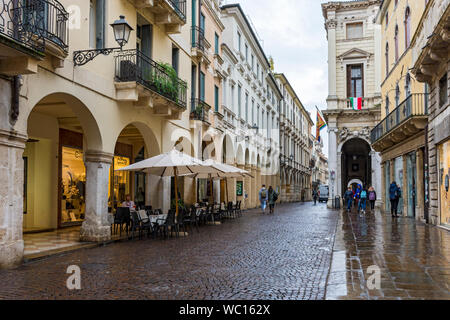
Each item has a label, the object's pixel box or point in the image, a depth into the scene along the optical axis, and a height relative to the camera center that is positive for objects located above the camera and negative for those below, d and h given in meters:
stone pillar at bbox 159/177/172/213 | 17.00 -0.43
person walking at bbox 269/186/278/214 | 27.28 -0.92
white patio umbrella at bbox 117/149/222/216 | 13.64 +0.59
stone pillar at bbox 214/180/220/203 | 26.61 -0.32
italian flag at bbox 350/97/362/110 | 36.09 +6.29
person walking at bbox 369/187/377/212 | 25.97 -0.70
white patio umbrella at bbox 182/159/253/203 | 17.71 +0.47
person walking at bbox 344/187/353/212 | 30.50 -0.96
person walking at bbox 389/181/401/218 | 21.16 -0.56
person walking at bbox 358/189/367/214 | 26.66 -0.94
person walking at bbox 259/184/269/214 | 28.00 -0.84
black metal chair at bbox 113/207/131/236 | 13.78 -0.97
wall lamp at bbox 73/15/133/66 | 10.95 +3.47
